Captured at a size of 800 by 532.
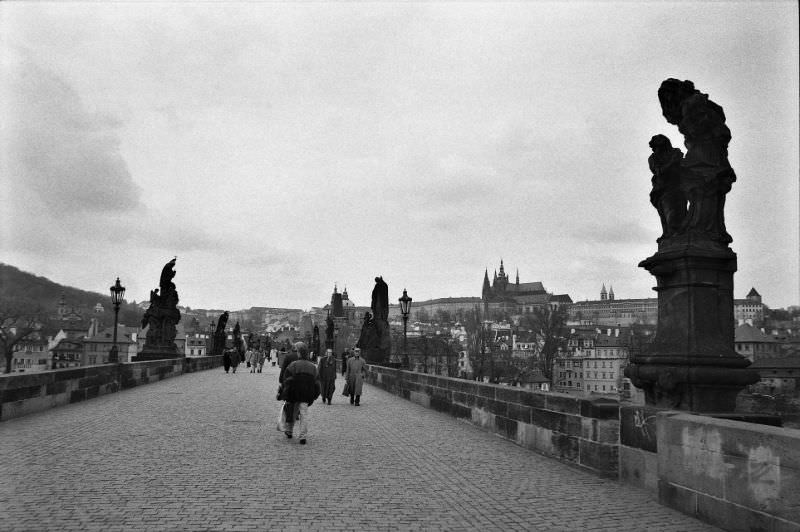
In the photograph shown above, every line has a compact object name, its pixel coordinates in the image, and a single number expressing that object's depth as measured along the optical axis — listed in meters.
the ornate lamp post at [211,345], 52.88
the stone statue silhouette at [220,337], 49.62
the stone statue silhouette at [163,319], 26.44
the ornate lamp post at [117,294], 23.64
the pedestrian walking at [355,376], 15.97
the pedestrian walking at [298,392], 9.68
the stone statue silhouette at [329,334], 38.77
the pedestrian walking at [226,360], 35.08
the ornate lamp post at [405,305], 24.15
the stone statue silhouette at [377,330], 26.03
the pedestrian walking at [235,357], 37.44
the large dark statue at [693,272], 6.20
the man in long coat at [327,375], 16.14
